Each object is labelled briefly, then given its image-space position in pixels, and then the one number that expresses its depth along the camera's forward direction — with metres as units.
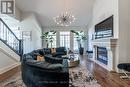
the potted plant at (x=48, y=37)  6.02
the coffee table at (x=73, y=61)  3.13
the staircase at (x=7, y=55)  2.42
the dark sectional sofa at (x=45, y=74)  1.32
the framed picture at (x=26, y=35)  5.17
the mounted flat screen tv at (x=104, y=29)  2.97
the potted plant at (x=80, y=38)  6.03
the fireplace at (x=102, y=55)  3.22
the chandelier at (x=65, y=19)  4.06
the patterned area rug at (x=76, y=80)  1.86
